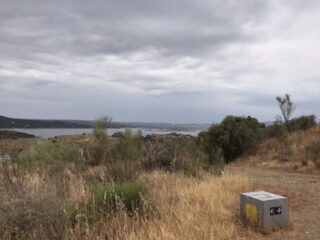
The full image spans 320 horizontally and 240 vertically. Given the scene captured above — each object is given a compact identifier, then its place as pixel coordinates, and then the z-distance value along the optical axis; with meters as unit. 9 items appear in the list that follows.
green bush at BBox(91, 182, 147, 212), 4.49
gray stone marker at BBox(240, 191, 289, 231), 4.37
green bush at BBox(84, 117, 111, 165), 10.32
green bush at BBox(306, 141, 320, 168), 11.45
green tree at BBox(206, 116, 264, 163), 15.38
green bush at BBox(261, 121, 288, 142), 16.85
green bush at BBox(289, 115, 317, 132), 18.43
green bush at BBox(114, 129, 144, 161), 7.81
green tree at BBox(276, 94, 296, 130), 18.80
